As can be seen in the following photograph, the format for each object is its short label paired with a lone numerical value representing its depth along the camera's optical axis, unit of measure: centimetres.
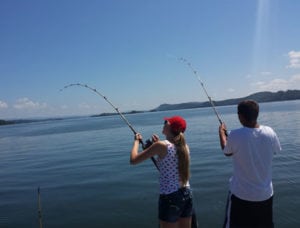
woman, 429
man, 392
